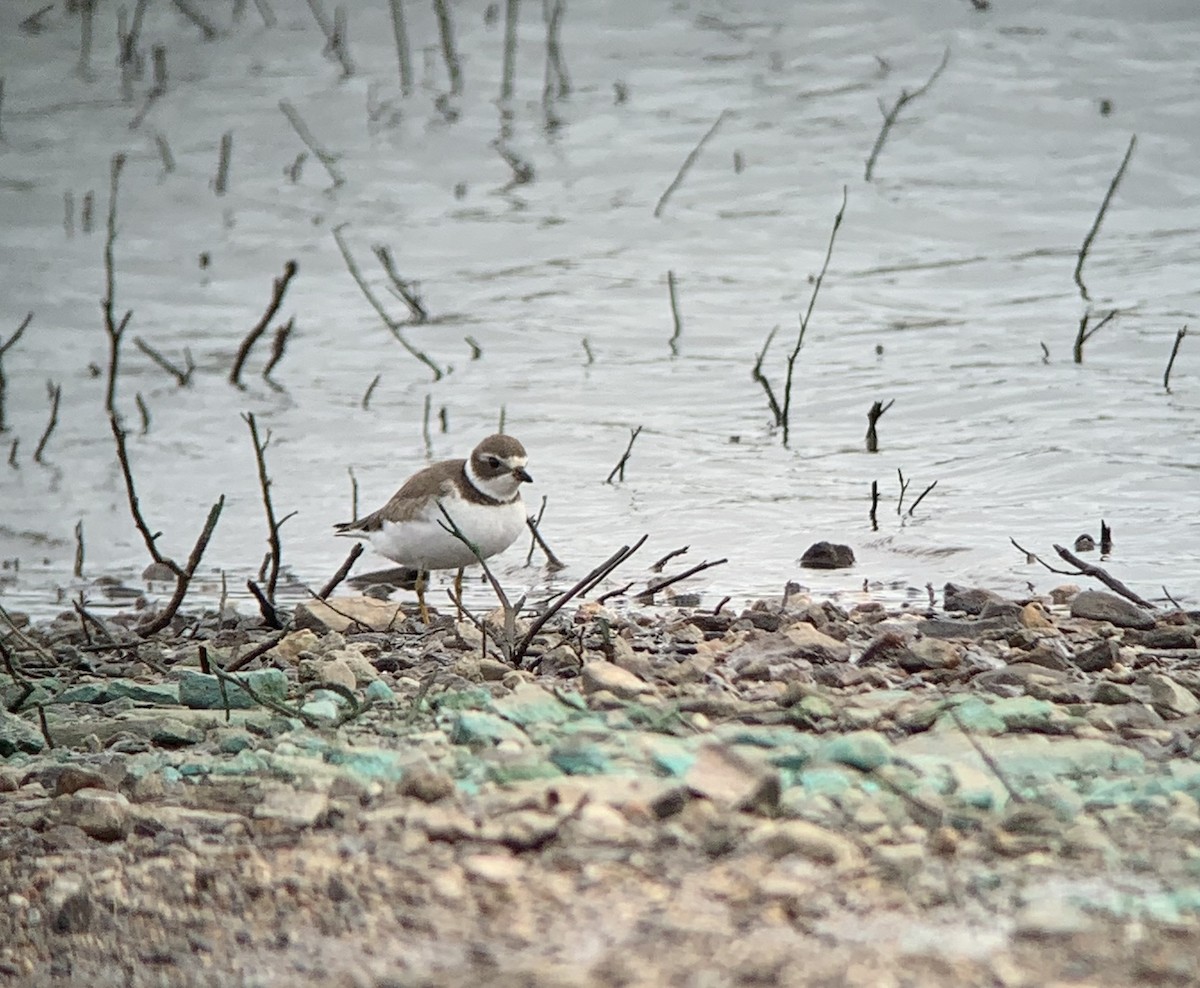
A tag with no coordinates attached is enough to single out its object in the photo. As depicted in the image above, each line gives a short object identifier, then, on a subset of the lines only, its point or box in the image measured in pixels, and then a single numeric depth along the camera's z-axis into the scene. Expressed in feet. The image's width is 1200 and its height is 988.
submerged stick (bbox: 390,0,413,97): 104.47
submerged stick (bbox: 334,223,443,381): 65.87
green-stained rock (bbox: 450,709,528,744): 25.25
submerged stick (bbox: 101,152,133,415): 56.24
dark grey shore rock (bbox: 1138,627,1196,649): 33.83
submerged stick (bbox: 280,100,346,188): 93.41
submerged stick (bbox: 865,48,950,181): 79.87
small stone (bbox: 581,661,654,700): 27.89
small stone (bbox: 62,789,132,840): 23.31
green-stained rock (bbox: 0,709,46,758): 28.45
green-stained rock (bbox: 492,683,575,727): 26.27
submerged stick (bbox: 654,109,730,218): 83.10
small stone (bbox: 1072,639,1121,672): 31.12
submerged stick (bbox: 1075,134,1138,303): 67.56
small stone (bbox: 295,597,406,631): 38.60
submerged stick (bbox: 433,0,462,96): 101.71
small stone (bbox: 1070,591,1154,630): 35.94
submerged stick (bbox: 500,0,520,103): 99.71
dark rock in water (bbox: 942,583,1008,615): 38.58
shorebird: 43.55
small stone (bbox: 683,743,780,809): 21.25
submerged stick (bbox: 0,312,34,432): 67.67
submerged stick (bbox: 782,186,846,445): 57.06
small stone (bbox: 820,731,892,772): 22.95
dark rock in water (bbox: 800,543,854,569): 46.19
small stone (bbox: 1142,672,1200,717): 27.02
